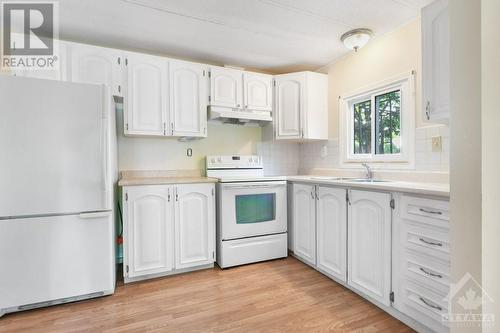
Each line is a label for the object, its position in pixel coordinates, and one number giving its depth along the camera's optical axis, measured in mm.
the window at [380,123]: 2154
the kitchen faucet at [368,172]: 2438
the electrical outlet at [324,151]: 3064
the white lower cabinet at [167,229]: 2188
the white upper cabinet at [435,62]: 1502
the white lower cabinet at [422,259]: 1386
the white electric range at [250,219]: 2471
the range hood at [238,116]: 2678
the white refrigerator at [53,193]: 1692
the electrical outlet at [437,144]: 1879
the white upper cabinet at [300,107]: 2922
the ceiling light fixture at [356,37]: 2268
